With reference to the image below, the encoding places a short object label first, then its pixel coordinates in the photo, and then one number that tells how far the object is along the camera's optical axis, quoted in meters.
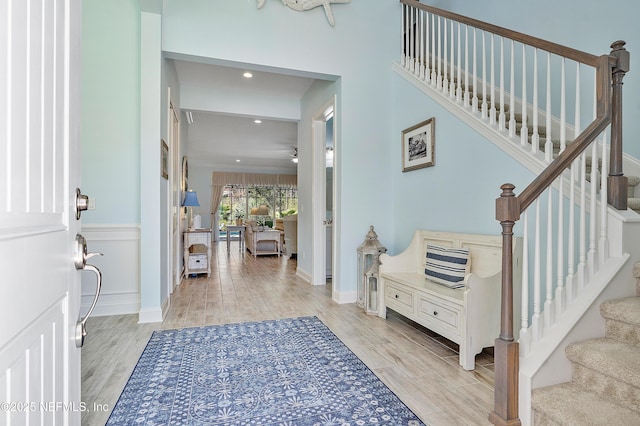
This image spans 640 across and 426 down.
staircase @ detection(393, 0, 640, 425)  1.52
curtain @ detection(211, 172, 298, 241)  11.79
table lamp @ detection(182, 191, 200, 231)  5.25
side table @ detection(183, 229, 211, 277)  5.20
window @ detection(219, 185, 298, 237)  12.37
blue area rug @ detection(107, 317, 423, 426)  1.67
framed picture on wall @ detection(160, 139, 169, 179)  3.25
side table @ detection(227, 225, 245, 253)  9.32
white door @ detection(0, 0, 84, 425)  0.63
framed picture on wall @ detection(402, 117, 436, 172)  3.27
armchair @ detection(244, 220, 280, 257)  7.84
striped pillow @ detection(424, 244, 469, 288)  2.61
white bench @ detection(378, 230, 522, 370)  2.20
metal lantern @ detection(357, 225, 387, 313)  3.38
